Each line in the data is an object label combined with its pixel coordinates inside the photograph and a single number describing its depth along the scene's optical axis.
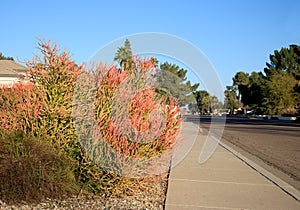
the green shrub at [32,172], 5.83
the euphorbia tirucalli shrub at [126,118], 6.19
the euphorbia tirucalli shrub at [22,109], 6.70
